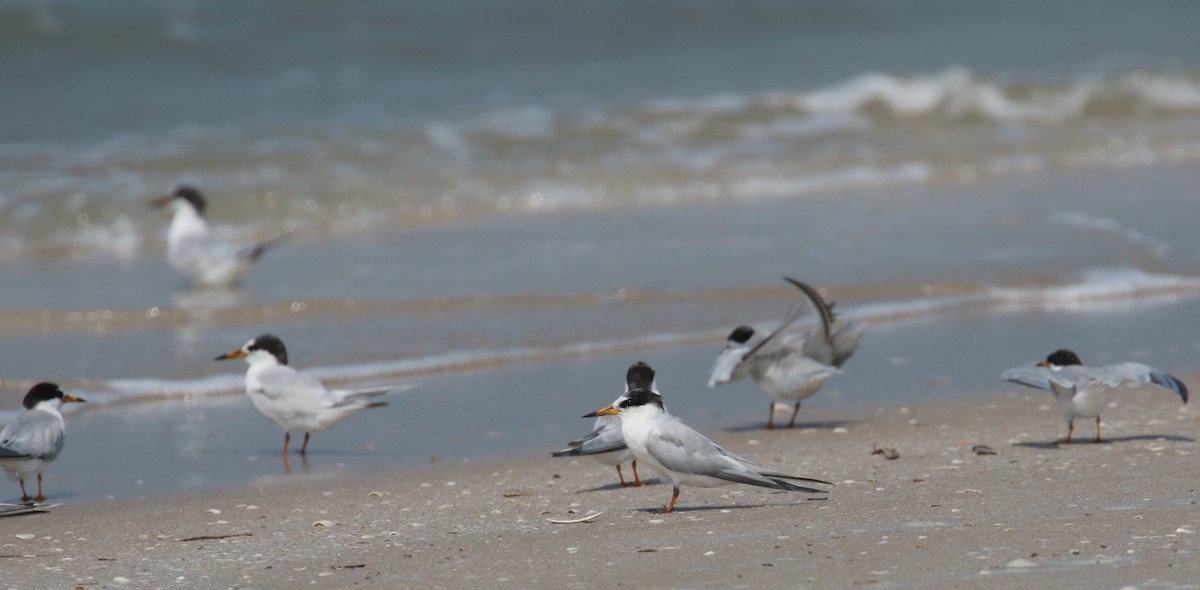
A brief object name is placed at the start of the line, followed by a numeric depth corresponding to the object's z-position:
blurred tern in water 20.56
